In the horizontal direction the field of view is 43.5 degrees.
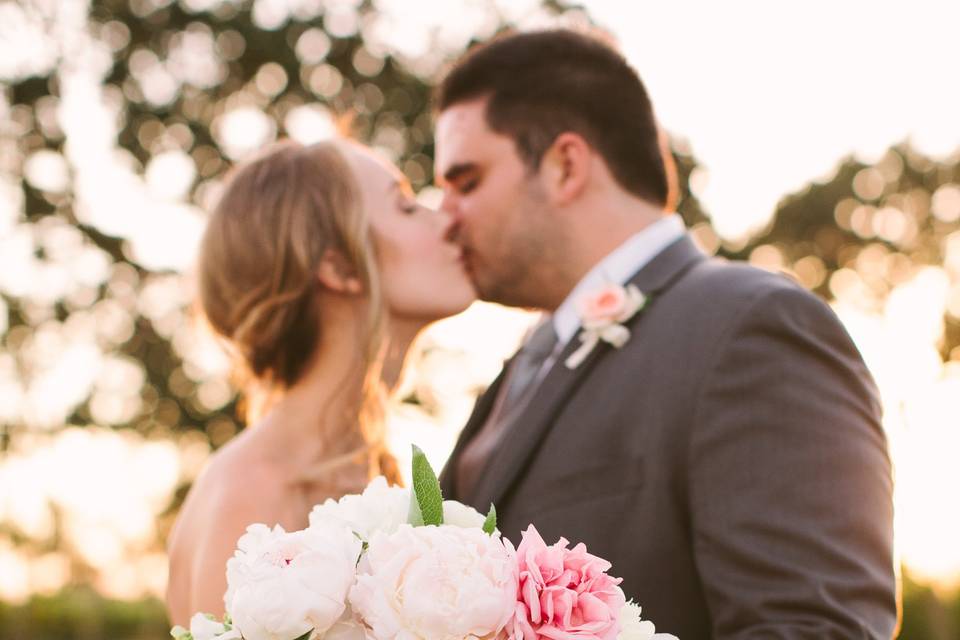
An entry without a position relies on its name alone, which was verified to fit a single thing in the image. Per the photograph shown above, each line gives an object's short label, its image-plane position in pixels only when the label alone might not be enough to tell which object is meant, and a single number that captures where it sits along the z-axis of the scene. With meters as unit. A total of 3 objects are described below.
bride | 4.38
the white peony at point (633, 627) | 2.07
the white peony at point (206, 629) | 2.09
